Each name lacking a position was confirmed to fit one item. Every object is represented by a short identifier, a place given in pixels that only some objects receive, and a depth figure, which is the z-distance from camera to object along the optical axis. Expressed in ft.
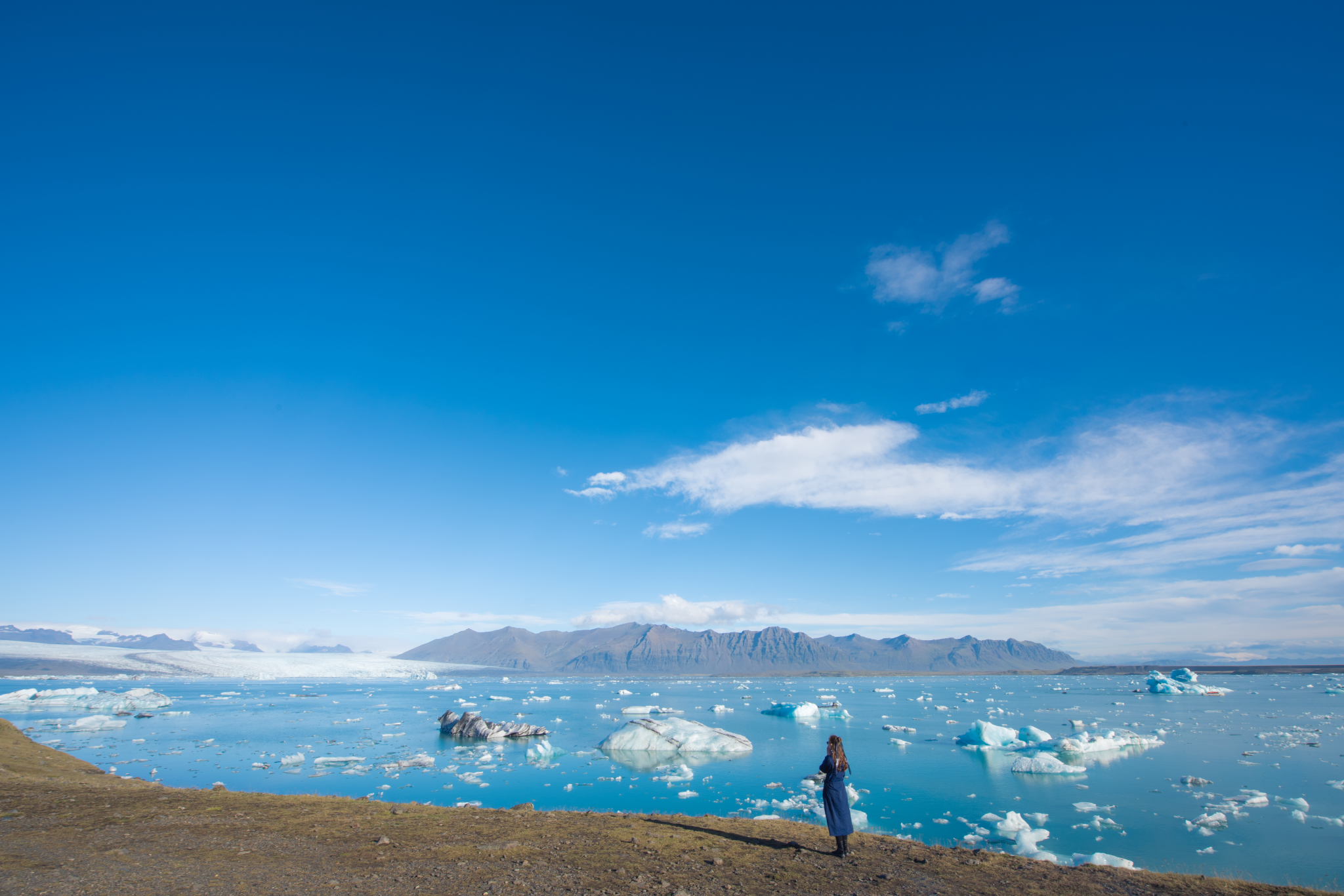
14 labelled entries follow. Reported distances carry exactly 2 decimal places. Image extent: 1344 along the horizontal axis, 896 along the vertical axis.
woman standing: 38.04
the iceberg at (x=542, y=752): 107.65
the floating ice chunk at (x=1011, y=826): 59.57
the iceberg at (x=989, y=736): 123.34
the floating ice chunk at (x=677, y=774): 90.74
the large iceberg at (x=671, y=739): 118.32
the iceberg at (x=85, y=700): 206.59
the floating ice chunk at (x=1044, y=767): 94.07
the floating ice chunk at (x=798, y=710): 194.39
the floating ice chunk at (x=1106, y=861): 46.03
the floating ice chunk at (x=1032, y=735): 119.24
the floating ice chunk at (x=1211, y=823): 62.48
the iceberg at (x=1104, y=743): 105.29
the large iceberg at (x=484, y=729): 139.74
